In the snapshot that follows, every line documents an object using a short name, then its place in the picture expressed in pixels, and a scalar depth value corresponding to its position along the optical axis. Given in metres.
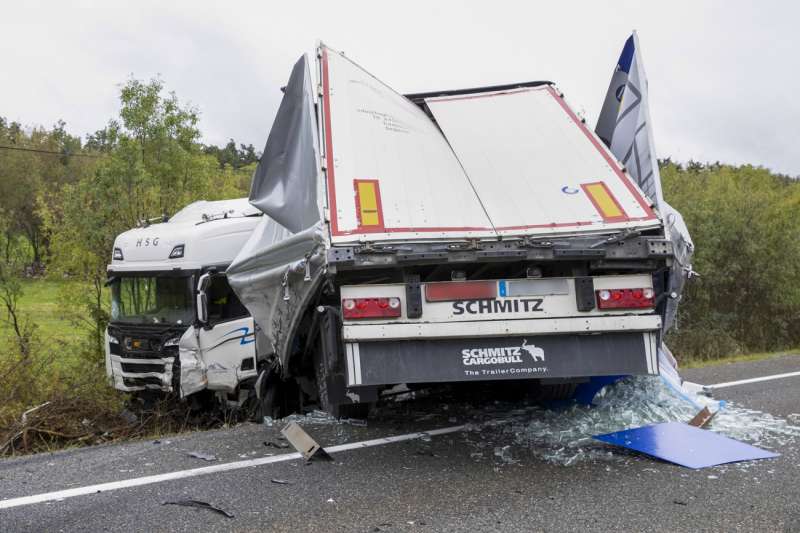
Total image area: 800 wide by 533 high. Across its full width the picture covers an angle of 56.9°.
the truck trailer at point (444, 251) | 4.47
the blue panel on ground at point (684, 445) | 4.62
